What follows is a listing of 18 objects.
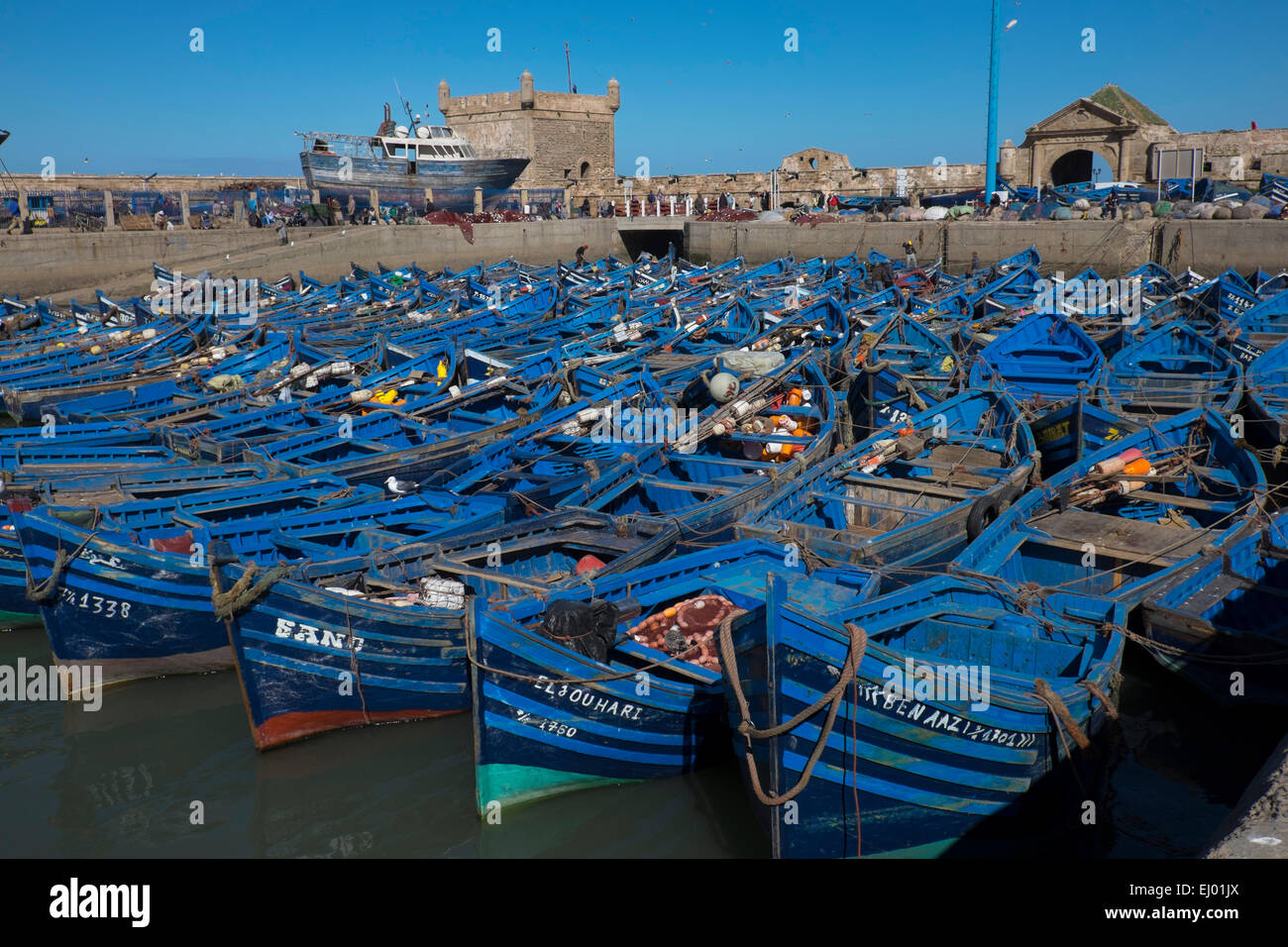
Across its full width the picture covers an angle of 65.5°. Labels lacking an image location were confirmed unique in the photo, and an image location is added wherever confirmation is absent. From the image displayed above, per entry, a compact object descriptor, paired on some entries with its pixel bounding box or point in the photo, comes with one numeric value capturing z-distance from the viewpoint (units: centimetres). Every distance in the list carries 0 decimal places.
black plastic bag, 742
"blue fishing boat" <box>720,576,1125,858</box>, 577
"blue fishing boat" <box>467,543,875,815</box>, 700
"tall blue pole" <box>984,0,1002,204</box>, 3312
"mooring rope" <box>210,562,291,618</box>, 766
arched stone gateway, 4169
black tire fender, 994
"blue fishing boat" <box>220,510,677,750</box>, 805
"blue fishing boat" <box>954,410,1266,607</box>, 888
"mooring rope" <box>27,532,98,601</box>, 881
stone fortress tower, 5331
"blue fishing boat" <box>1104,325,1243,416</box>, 1352
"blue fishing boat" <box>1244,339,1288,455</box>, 1196
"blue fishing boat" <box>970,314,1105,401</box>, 1538
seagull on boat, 1127
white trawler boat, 4297
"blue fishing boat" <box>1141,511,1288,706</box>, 766
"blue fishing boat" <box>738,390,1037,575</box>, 933
